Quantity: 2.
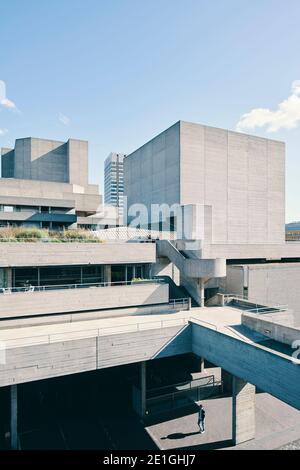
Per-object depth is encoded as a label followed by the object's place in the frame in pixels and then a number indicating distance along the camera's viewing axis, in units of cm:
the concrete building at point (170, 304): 1441
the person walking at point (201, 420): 1647
